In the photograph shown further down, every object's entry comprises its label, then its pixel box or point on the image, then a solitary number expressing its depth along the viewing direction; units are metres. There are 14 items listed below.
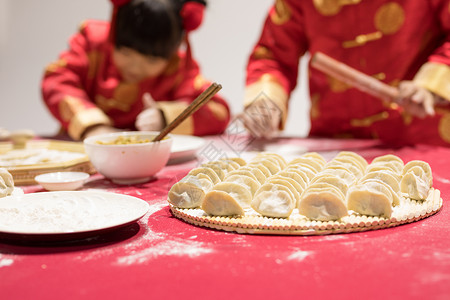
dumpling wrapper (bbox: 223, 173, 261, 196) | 0.98
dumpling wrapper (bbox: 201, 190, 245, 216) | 0.90
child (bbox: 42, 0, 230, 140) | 2.12
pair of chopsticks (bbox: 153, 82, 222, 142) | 1.01
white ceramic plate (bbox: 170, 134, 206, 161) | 1.58
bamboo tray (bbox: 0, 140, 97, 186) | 1.31
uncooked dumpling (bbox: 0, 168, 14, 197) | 1.04
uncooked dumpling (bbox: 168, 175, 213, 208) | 0.97
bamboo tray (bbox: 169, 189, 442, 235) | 0.85
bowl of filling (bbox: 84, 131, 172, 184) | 1.25
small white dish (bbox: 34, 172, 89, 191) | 1.20
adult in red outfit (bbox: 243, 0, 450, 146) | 1.96
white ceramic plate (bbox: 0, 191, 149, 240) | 0.79
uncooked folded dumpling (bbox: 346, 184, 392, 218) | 0.87
